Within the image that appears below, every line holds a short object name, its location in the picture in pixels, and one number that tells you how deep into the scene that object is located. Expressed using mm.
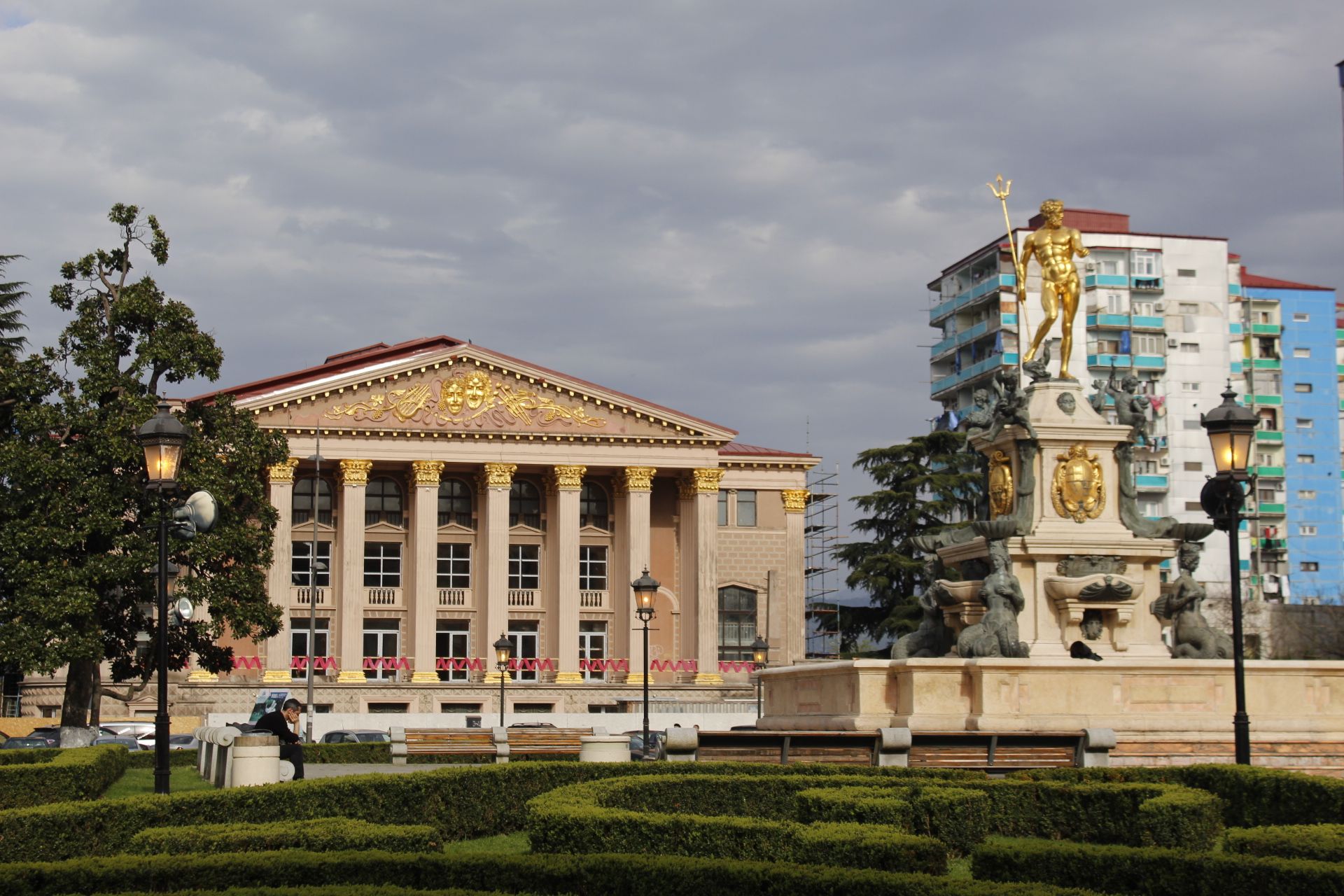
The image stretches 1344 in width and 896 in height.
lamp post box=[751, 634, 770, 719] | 58975
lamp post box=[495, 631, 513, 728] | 50216
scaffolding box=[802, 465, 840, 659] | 83062
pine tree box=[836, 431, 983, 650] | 62656
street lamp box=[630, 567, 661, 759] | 36375
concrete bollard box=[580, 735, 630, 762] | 21688
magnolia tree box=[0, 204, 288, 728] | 38625
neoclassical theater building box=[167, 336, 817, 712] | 68562
